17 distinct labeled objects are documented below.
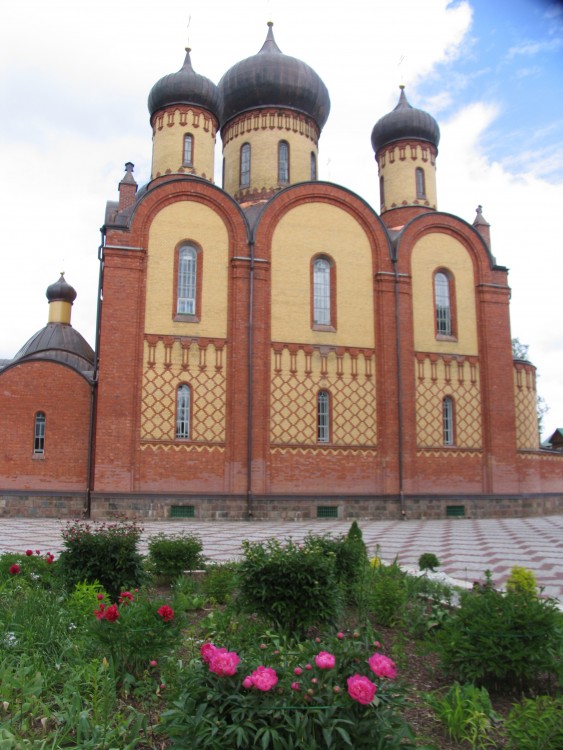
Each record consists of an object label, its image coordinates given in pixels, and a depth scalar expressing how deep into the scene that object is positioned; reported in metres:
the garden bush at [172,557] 7.29
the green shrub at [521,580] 5.32
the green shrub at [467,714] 3.26
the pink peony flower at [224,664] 2.83
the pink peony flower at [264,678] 2.73
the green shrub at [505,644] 3.95
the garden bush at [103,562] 6.07
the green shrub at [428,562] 7.57
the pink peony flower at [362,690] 2.62
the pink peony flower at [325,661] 2.91
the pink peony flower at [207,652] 2.96
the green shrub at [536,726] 2.95
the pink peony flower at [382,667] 2.83
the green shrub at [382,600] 5.57
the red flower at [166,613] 3.94
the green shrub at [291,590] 4.81
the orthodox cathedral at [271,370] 17.72
